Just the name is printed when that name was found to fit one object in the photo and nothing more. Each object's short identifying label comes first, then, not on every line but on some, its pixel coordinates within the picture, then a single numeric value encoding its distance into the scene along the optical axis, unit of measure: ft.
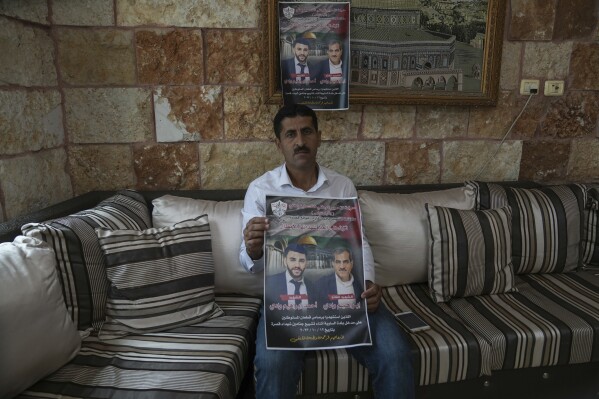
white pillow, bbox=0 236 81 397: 3.37
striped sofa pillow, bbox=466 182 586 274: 6.05
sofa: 3.82
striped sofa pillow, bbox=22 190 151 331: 4.24
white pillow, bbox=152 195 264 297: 5.40
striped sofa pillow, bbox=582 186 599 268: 6.48
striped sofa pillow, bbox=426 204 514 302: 5.44
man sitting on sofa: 4.09
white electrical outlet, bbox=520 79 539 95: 6.95
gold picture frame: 6.38
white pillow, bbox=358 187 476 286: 5.68
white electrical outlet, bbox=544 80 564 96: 7.01
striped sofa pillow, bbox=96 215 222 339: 4.50
